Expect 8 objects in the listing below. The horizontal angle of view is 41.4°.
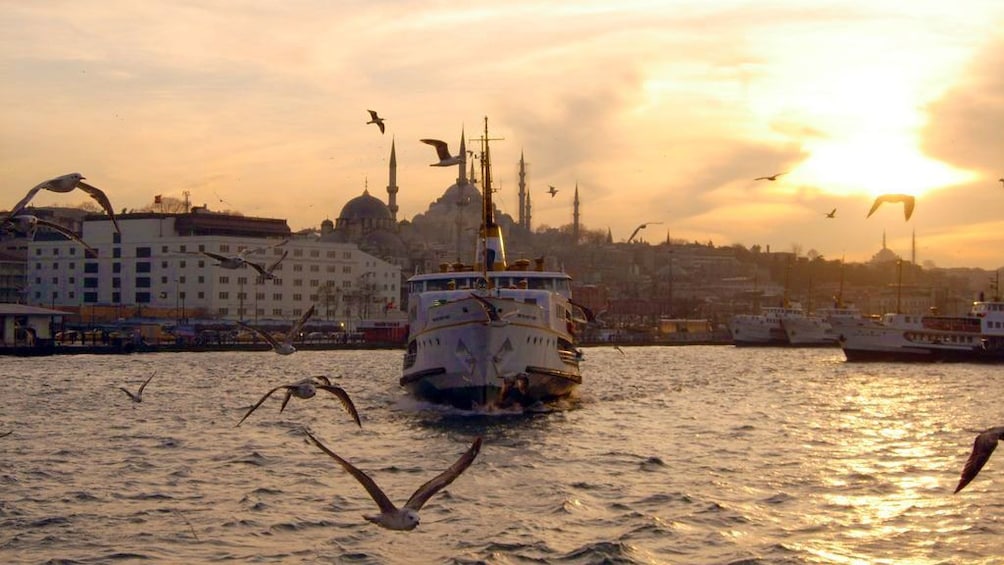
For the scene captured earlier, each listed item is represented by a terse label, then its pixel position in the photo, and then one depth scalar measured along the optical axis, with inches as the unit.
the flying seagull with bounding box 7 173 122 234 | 617.3
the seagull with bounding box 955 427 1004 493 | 494.4
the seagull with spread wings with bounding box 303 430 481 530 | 485.4
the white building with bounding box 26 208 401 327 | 4626.0
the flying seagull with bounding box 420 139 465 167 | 1056.2
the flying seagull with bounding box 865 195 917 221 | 776.3
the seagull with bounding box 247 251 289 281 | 933.2
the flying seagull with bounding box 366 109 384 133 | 1116.5
